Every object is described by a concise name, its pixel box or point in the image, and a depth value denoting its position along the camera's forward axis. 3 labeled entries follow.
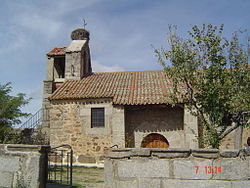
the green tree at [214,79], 7.04
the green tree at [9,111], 12.57
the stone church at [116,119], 11.45
